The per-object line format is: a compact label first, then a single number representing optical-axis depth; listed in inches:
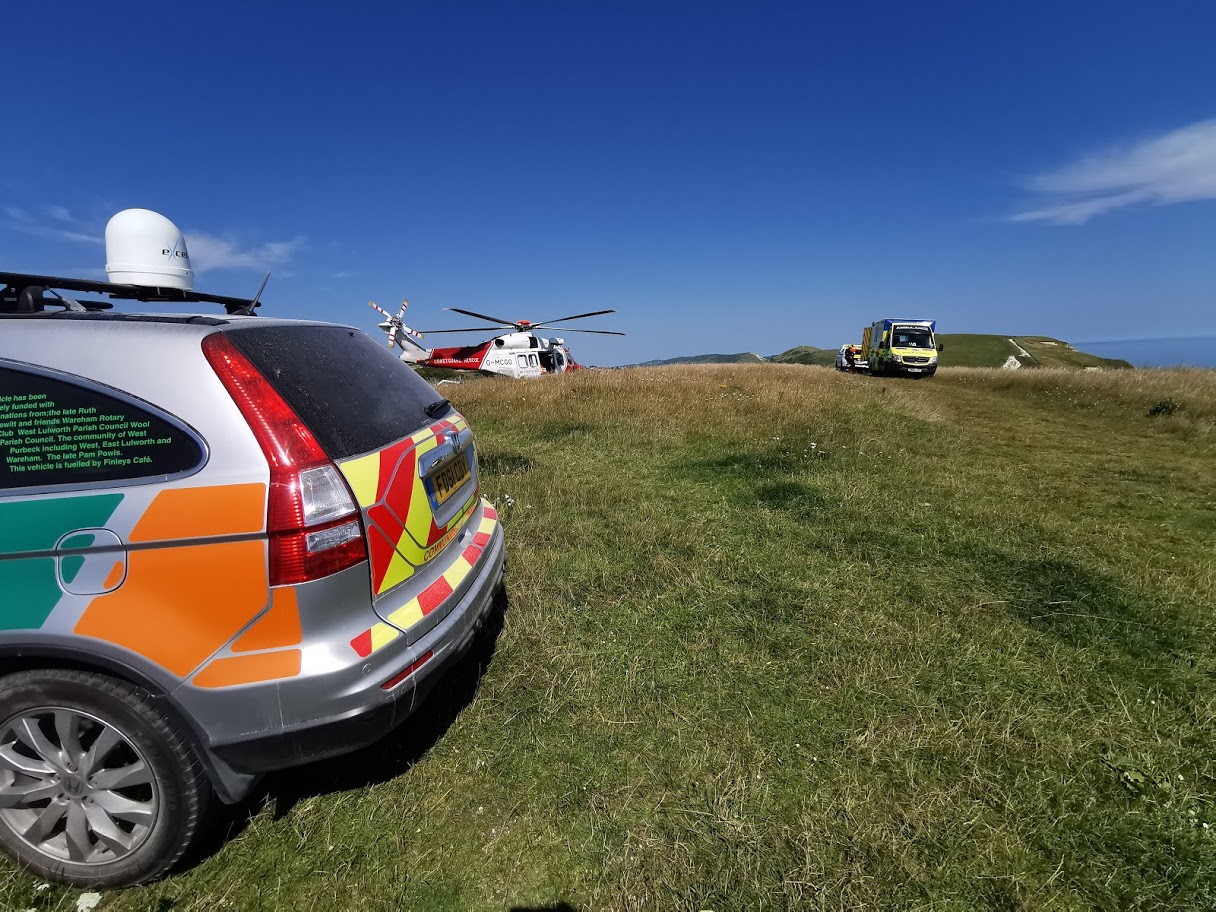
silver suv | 69.0
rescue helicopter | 1019.9
